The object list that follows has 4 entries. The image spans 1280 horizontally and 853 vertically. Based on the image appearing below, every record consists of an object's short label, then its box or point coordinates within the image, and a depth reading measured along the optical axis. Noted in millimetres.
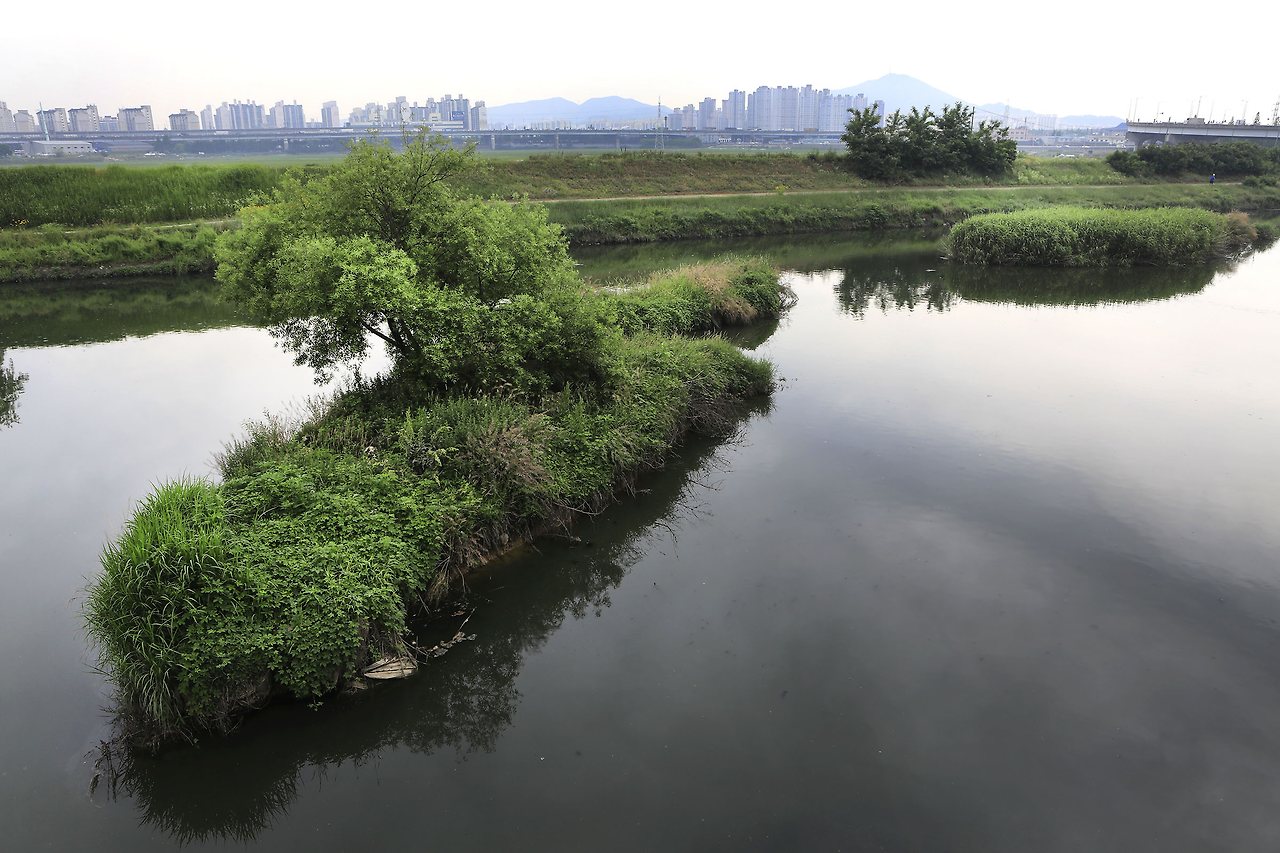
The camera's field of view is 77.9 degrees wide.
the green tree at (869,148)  58875
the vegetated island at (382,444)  8219
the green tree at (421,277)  12633
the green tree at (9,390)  17062
